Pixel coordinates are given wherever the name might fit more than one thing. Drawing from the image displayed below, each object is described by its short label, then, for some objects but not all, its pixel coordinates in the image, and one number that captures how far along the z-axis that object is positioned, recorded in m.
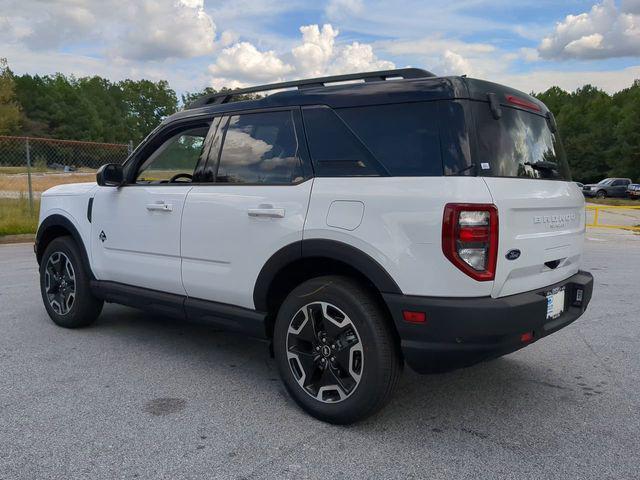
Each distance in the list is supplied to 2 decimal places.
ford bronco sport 2.88
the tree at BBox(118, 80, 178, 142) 118.81
